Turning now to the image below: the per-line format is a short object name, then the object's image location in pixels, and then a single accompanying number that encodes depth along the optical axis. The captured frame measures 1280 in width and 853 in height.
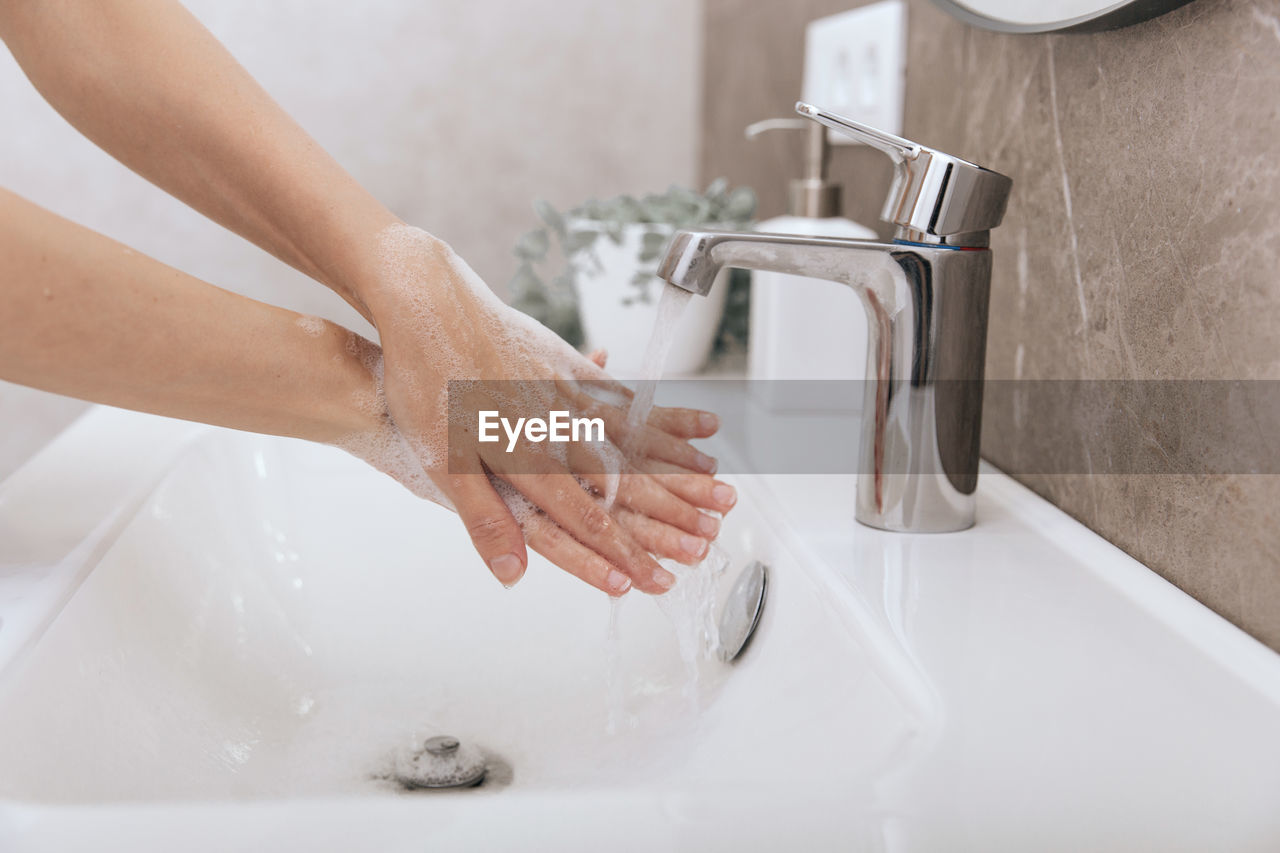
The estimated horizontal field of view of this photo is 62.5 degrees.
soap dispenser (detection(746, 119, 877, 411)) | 0.77
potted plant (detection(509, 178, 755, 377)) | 0.91
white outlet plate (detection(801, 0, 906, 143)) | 0.80
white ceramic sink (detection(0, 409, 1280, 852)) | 0.32
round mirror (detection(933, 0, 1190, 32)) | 0.46
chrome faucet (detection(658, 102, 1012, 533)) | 0.48
